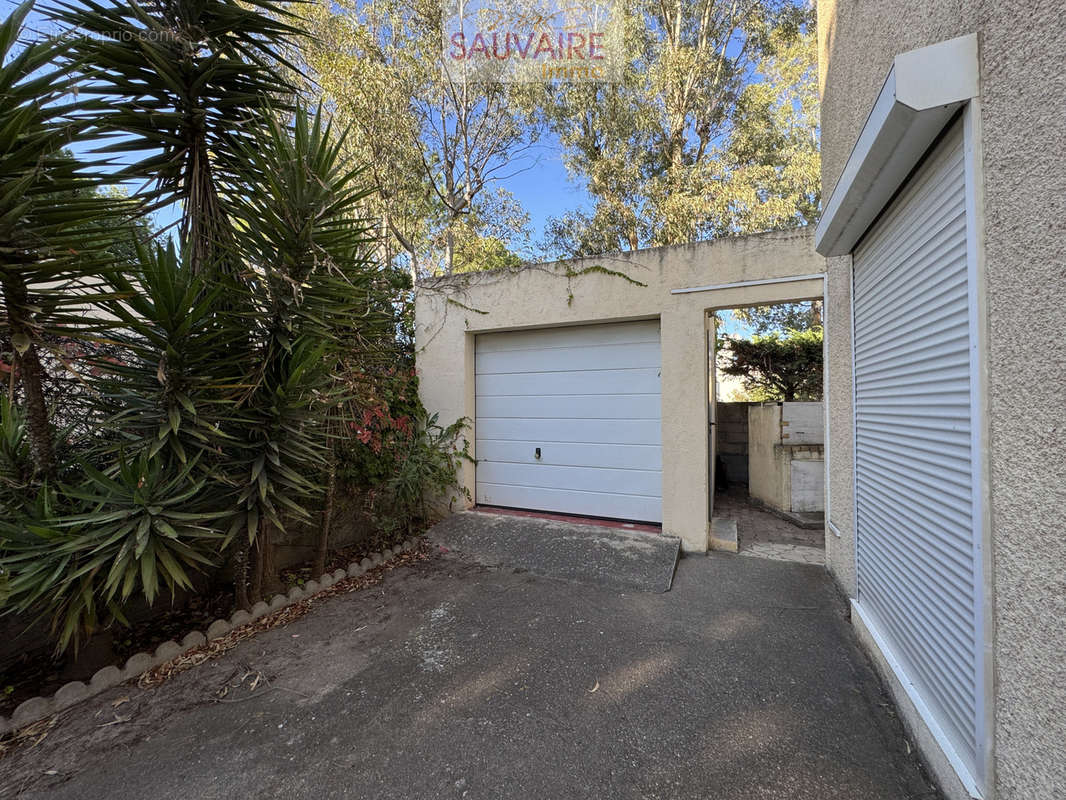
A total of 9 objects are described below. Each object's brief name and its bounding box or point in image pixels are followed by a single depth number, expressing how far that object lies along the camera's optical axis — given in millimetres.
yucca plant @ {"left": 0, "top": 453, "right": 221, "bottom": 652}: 2021
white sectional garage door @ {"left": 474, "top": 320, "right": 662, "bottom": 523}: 4520
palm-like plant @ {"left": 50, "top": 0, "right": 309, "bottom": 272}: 2506
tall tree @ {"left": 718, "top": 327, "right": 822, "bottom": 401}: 7059
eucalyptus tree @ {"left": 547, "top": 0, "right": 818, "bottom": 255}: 9594
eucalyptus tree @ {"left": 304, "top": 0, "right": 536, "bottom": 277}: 7457
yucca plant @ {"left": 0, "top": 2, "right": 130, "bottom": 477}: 1943
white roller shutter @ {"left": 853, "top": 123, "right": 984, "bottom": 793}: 1504
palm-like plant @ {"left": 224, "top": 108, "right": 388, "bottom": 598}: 2699
